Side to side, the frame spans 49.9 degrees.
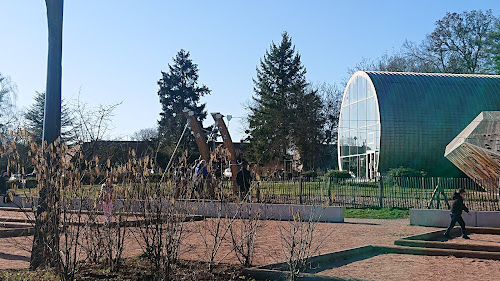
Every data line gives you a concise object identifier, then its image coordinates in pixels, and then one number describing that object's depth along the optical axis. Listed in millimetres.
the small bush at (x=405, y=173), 34531
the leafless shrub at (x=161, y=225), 7688
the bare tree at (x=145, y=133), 70325
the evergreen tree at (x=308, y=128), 56781
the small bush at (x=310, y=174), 42000
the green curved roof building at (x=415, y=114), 39750
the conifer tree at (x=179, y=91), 60591
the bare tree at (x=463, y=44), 54938
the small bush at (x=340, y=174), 39700
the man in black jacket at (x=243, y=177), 19378
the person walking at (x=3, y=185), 28214
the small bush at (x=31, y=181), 33722
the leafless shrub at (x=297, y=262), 7781
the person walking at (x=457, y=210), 14242
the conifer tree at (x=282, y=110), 57281
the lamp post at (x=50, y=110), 7852
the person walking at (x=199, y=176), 9297
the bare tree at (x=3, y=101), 48812
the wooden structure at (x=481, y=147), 25406
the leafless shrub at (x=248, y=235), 8789
